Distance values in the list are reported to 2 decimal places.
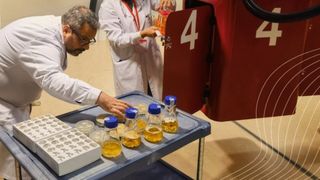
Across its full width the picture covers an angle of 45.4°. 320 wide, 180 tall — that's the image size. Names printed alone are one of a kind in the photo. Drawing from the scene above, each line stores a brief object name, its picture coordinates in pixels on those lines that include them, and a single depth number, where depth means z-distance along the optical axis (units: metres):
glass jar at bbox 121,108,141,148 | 1.28
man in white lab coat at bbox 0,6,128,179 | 1.40
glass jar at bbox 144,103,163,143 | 1.32
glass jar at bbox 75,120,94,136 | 1.34
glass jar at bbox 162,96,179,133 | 1.40
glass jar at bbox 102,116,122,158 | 1.22
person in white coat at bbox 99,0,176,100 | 2.04
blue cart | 1.14
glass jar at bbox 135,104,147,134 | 1.37
